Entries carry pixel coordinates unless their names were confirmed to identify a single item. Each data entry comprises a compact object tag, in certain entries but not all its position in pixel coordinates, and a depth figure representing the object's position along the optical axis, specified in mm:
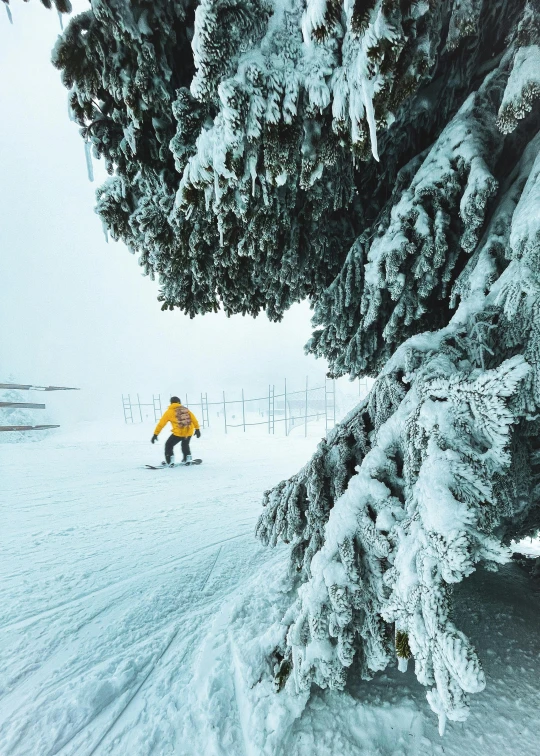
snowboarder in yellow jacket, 8828
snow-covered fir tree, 1093
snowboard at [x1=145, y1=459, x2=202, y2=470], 8288
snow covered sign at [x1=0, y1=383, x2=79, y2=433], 6274
